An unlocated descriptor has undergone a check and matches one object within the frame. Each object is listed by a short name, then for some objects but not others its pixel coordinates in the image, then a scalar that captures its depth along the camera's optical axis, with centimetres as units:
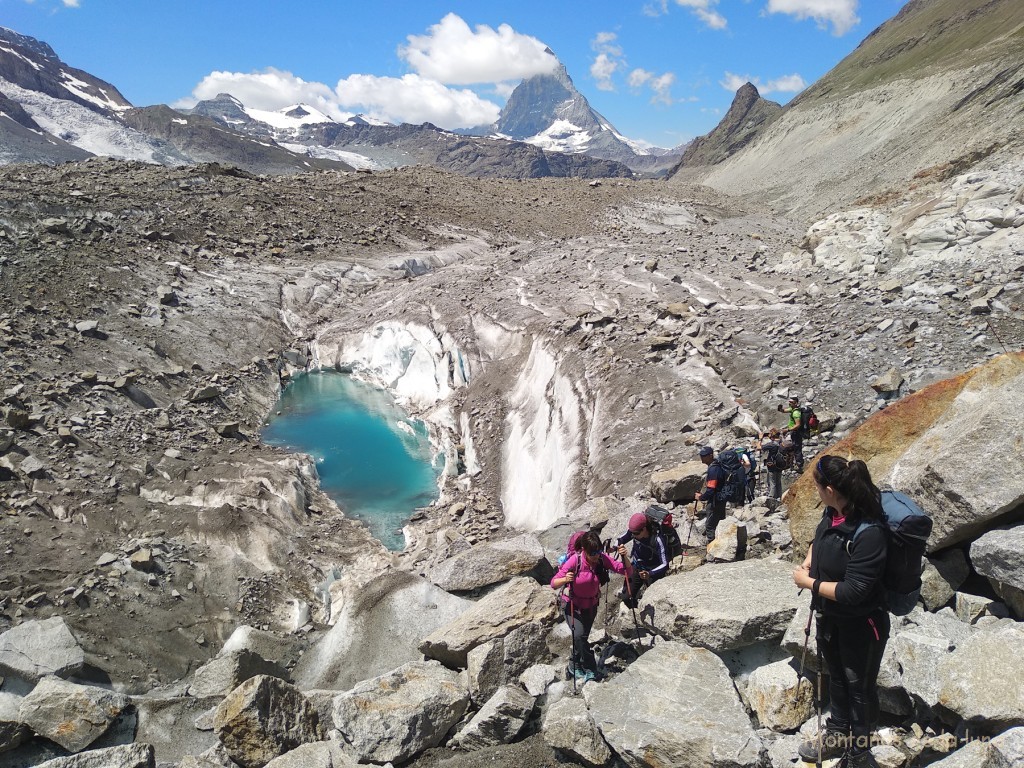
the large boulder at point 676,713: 532
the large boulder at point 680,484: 1164
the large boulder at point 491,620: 822
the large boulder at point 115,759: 756
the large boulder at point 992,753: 382
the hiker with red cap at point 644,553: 753
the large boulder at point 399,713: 681
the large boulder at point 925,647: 499
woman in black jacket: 438
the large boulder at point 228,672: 1027
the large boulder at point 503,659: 743
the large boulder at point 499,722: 659
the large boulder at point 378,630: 1076
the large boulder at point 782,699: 560
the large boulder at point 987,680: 438
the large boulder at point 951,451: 566
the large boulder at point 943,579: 581
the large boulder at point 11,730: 850
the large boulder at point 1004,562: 514
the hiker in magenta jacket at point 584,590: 699
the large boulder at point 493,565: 1025
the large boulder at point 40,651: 1157
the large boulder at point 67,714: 870
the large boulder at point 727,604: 631
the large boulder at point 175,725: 922
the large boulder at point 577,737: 580
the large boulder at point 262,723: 752
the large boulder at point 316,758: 690
